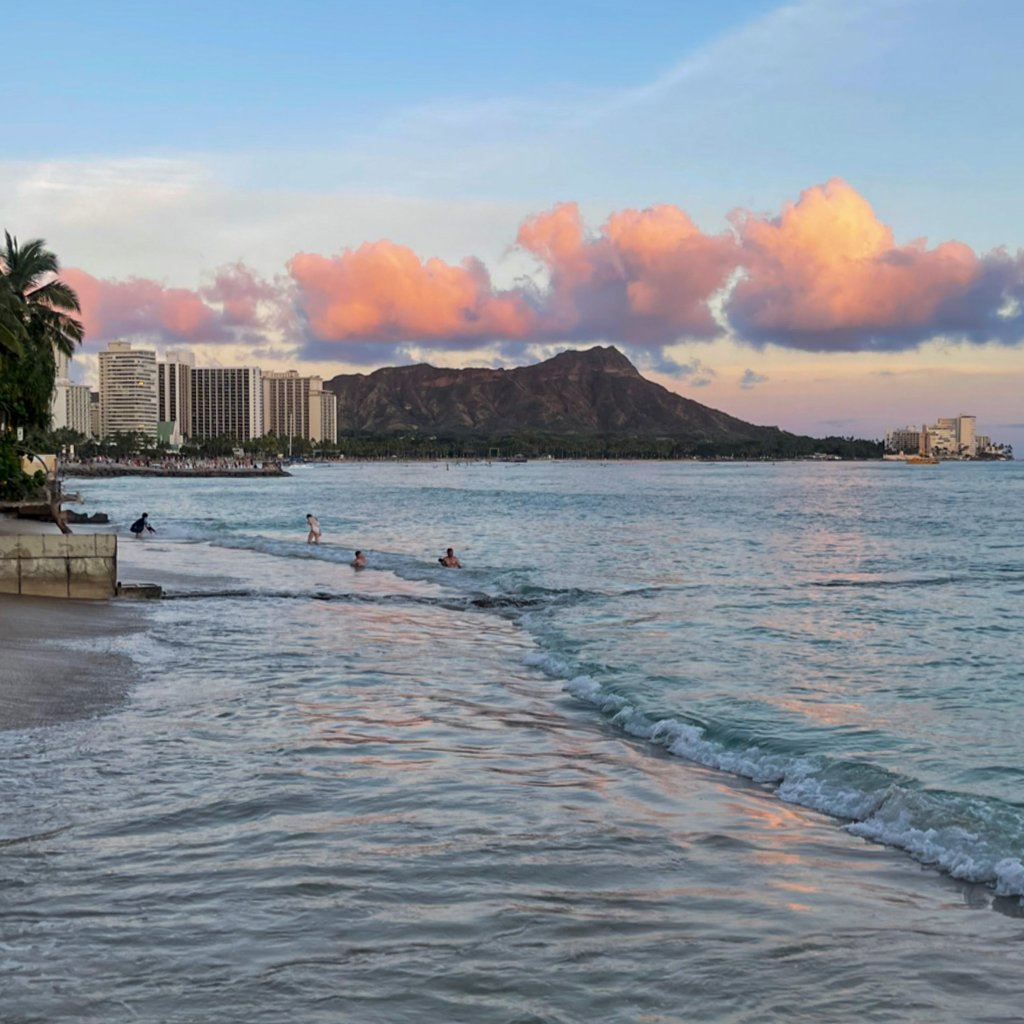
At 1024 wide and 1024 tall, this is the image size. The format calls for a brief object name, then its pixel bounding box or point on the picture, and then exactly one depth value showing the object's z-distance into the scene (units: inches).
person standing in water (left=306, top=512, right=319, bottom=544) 1728.6
